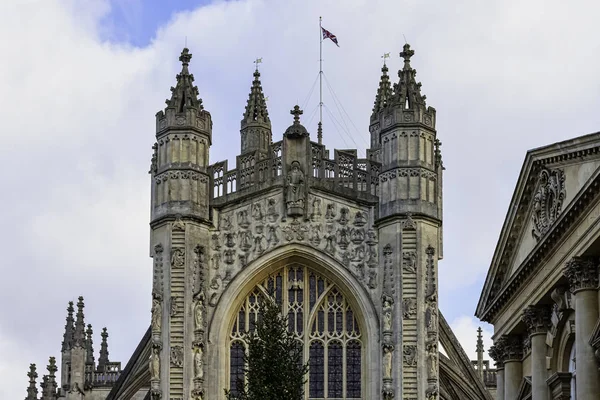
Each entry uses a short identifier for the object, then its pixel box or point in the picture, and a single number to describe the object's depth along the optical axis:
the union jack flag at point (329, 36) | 56.75
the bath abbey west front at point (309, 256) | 50.06
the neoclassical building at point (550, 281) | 34.84
